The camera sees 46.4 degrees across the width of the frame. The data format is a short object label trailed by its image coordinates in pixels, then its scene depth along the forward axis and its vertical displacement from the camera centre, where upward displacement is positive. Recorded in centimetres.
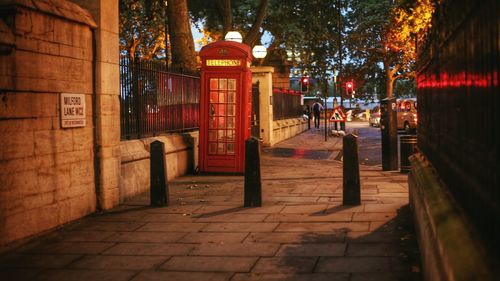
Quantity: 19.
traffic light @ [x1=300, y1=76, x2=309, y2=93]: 3044 +190
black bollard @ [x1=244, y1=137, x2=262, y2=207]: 883 -80
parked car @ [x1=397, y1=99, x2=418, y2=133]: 3084 +16
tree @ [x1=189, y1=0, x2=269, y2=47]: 2998 +571
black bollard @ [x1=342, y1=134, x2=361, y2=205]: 860 -84
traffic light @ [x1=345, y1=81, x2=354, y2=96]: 3434 +186
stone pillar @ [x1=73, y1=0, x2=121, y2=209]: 869 +37
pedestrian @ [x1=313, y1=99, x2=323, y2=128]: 3816 +65
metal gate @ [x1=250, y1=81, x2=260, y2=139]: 2122 +52
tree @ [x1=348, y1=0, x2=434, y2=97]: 4331 +622
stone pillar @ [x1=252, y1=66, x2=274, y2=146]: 2153 +85
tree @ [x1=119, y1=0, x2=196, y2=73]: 1666 +319
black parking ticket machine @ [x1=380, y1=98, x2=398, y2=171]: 1347 -34
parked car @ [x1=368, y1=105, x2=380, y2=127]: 4131 +5
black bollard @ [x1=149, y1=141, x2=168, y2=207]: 891 -82
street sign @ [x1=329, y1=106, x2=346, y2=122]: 2397 +14
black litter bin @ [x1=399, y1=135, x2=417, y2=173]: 1249 -67
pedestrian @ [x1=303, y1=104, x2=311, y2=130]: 3676 +16
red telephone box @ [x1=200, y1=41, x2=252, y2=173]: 1290 +37
